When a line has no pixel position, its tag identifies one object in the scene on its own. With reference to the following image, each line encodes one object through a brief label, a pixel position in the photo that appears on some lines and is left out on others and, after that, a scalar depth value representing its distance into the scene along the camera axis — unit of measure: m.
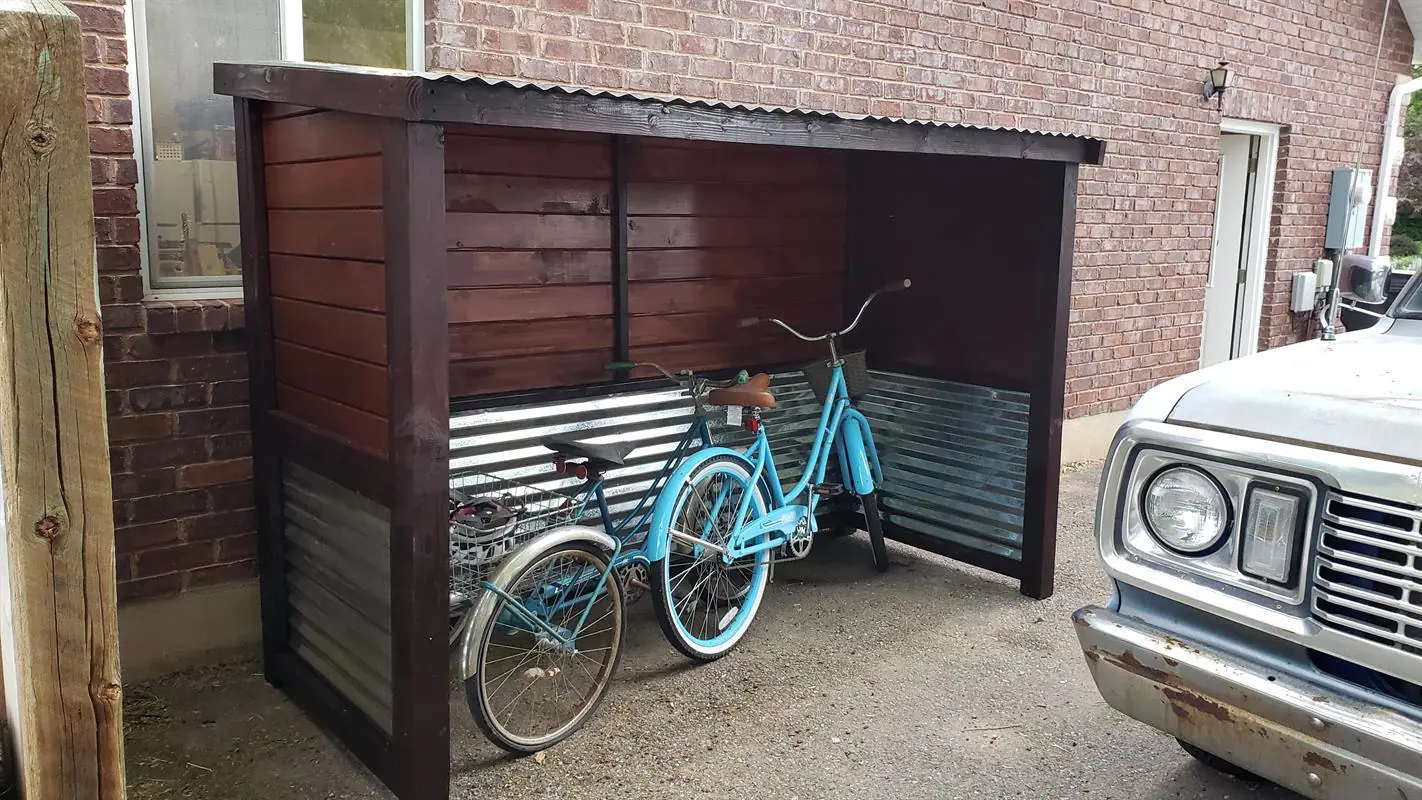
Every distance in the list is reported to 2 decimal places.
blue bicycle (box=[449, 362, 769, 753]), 3.15
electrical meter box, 8.43
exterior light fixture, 7.29
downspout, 8.97
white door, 8.26
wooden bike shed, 2.76
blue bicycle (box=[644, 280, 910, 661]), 3.76
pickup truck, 2.10
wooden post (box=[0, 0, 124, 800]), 1.39
